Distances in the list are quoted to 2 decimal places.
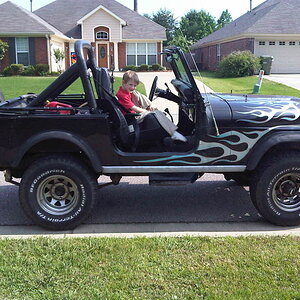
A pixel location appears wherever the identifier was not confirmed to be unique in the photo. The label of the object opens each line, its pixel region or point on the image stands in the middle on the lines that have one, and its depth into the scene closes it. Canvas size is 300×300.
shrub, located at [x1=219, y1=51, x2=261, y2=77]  26.47
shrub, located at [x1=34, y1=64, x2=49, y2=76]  30.03
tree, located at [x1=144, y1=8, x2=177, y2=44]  75.88
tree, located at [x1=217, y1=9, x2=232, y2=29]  90.64
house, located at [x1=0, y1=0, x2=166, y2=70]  31.25
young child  4.32
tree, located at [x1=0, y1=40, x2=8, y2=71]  30.15
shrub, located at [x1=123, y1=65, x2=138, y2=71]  33.65
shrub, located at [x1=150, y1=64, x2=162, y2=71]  34.06
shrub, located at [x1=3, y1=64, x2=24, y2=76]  30.00
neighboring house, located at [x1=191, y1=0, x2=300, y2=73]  30.45
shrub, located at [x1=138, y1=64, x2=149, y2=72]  33.91
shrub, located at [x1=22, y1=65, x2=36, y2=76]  30.06
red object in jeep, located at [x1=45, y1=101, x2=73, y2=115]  4.24
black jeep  4.07
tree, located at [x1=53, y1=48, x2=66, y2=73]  31.77
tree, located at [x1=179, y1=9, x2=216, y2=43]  71.50
